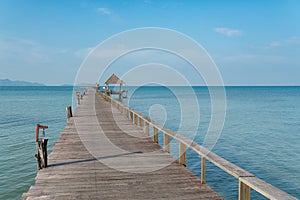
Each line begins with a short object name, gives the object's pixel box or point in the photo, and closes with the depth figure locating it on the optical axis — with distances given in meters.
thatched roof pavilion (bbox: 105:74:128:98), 40.32
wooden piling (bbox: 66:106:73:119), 15.61
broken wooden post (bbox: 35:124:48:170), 6.12
